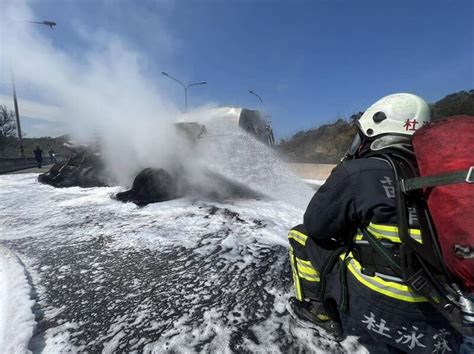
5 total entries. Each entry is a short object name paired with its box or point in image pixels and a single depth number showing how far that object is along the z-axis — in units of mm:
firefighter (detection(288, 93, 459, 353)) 1608
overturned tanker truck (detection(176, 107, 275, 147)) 8445
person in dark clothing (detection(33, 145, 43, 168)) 20602
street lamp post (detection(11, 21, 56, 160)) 22411
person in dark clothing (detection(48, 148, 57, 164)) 23581
